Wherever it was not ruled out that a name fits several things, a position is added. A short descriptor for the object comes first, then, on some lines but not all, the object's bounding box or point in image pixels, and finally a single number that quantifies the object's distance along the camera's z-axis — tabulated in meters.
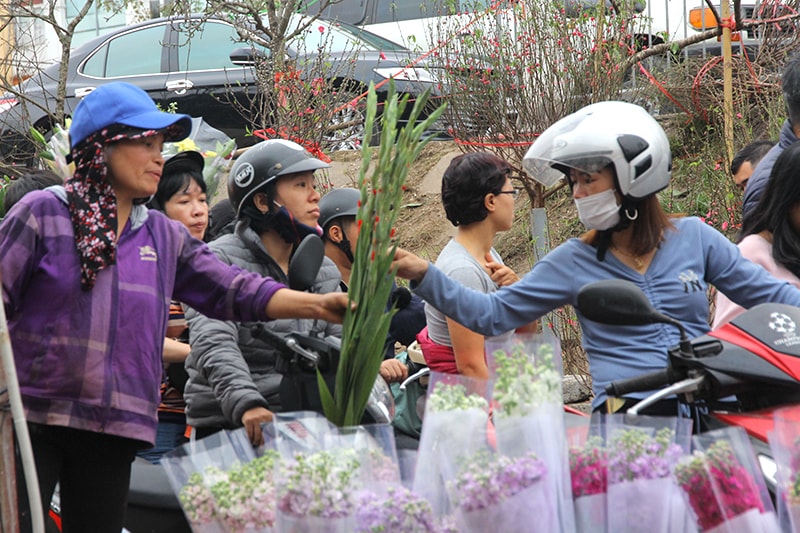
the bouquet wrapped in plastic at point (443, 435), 4.88
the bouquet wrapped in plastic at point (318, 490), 4.75
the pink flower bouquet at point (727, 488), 4.70
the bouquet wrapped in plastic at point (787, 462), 4.72
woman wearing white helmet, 6.68
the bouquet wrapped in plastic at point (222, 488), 4.88
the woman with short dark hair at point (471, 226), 8.70
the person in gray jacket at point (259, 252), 7.72
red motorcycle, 5.56
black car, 20.14
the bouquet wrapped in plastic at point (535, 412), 4.78
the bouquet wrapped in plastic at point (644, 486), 4.75
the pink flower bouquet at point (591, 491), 4.81
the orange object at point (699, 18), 19.50
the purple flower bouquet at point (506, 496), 4.65
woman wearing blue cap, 6.31
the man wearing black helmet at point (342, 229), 9.84
